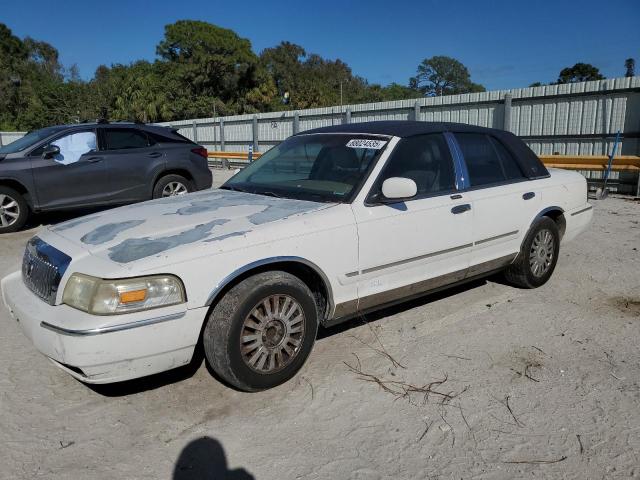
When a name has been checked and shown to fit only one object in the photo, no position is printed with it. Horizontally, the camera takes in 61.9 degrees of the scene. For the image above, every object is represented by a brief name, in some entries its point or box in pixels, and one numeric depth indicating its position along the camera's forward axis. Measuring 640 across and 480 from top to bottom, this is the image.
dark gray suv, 8.00
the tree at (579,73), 68.50
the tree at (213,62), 44.22
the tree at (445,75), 93.00
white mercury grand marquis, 2.84
